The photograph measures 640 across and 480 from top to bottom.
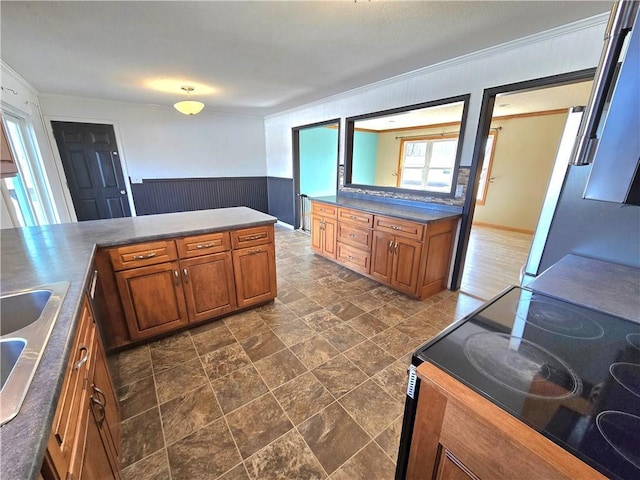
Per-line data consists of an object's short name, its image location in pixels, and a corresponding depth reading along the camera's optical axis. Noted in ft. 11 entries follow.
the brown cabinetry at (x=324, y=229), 11.87
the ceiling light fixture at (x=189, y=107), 10.69
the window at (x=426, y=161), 21.11
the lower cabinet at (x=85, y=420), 2.07
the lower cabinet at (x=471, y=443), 1.74
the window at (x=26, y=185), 9.45
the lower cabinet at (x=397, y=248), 8.64
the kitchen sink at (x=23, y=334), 2.02
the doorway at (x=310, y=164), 17.19
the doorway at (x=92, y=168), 13.66
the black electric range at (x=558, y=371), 1.82
